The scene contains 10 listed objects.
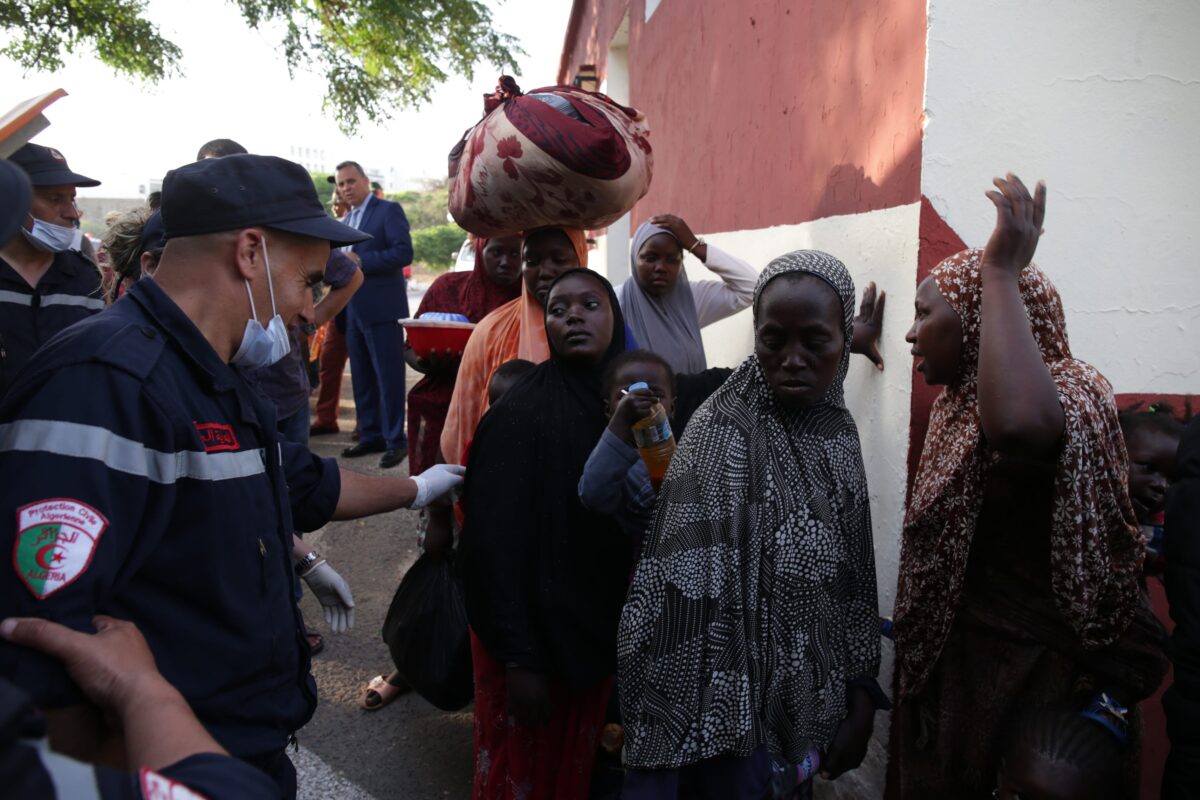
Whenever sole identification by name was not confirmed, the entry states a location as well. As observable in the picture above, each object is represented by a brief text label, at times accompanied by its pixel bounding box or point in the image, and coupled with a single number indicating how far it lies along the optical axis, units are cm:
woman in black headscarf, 232
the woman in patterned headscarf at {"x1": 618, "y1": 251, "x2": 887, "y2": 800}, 183
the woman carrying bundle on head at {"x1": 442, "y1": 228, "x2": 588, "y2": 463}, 305
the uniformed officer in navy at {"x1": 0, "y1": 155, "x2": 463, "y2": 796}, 119
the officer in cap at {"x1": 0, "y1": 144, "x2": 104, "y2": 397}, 318
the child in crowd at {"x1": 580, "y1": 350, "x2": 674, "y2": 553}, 213
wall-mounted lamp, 558
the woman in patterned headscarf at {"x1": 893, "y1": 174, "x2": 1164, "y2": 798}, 175
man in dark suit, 662
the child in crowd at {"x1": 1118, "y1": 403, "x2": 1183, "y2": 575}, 214
